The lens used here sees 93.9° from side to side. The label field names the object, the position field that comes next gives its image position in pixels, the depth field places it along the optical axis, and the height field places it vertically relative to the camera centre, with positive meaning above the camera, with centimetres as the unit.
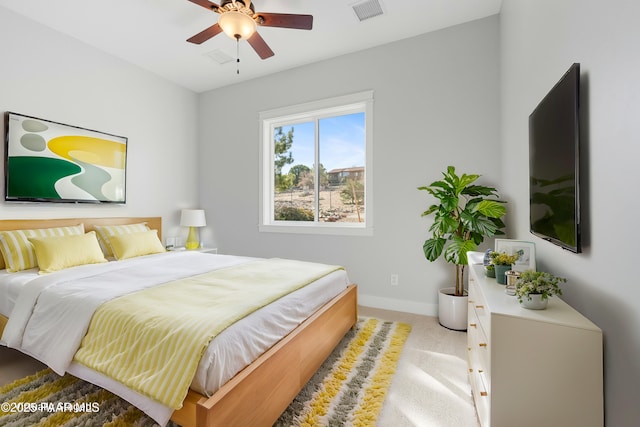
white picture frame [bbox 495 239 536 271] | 164 -19
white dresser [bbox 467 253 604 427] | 98 -52
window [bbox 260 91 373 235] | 363 +66
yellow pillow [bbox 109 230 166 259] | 307 -31
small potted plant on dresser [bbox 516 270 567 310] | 114 -28
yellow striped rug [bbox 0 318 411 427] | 156 -106
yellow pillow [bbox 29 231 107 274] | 245 -32
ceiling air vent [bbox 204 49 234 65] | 350 +193
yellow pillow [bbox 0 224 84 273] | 246 -29
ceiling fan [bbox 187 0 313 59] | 217 +148
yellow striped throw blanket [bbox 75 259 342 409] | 124 -53
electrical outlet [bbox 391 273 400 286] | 334 -70
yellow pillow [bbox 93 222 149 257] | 317 -19
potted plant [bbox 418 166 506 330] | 260 -9
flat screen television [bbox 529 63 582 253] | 115 +25
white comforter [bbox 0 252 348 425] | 129 -59
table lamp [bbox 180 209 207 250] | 419 -7
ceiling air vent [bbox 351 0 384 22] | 269 +193
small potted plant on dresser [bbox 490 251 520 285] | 156 -24
